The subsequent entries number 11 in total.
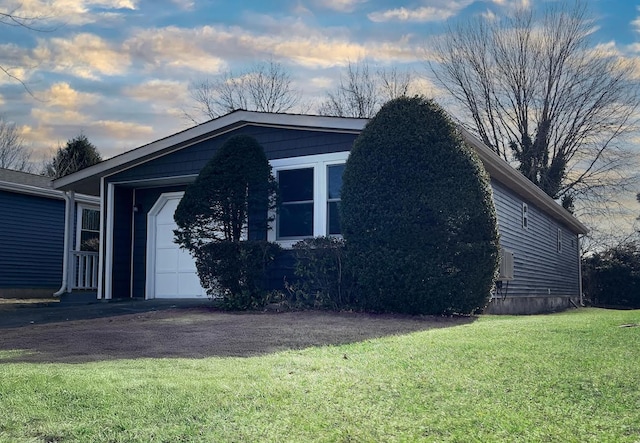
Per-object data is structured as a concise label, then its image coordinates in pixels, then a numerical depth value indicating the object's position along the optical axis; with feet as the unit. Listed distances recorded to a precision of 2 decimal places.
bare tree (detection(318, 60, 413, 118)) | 109.91
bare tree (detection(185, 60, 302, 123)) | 115.85
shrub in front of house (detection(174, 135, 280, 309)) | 36.04
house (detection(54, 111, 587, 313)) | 38.21
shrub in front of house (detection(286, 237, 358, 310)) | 33.37
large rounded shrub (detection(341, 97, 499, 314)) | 31.27
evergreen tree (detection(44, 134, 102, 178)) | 110.42
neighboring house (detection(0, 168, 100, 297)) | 61.26
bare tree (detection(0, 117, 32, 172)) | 120.37
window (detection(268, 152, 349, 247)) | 37.86
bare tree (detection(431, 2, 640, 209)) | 92.22
